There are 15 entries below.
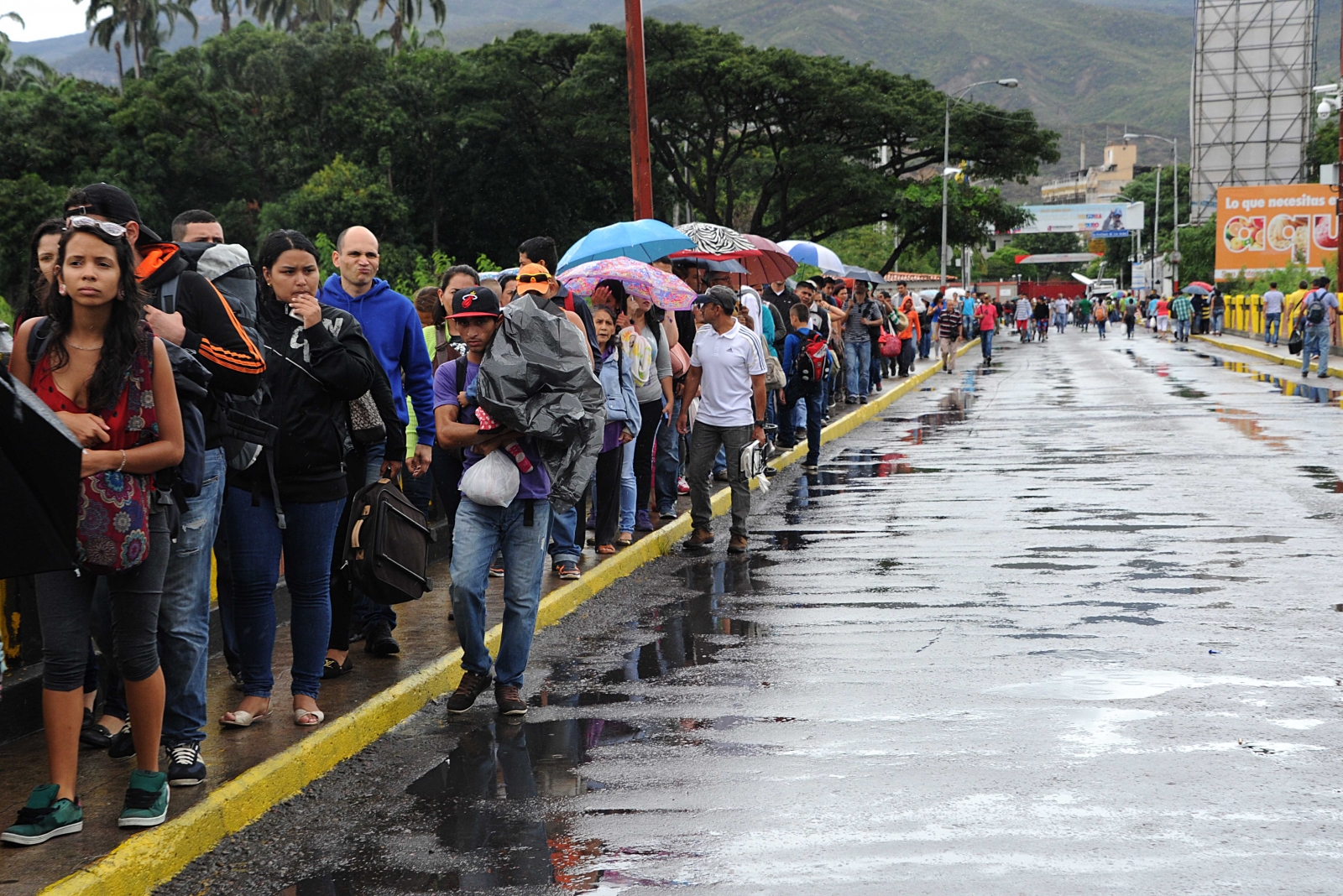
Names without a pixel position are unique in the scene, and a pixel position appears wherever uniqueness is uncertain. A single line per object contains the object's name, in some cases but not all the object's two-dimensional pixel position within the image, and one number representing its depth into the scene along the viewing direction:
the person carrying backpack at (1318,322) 26.50
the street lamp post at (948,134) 48.25
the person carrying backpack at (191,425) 4.81
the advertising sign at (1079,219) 125.19
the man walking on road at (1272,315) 39.22
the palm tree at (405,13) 91.81
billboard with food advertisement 61.00
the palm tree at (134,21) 95.69
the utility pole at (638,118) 14.71
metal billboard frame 93.81
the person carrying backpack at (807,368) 14.92
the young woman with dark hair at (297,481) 5.59
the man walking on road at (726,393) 10.34
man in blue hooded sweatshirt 6.69
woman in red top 4.38
